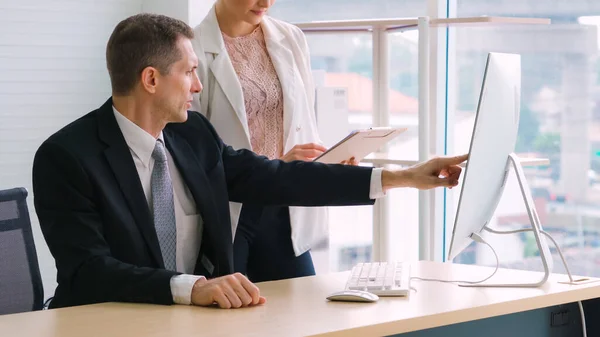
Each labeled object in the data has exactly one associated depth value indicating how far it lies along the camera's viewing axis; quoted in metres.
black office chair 3.30
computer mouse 2.79
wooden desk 2.56
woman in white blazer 3.39
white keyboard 2.86
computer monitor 2.79
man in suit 2.83
